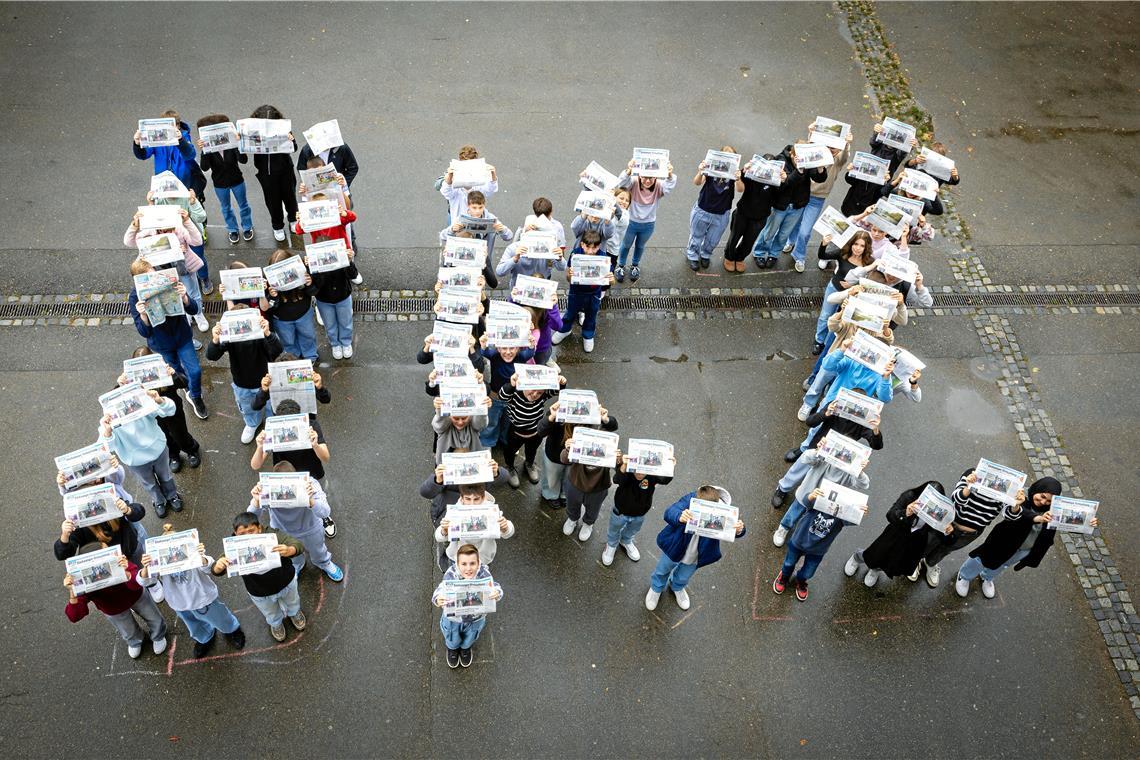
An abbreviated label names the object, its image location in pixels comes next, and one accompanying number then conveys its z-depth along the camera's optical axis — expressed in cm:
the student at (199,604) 637
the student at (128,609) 635
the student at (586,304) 910
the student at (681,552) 679
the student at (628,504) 717
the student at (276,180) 1001
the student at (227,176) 990
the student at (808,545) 715
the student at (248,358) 778
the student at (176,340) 794
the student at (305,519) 674
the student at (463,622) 647
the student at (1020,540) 720
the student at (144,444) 730
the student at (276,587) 638
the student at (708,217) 1013
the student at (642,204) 991
